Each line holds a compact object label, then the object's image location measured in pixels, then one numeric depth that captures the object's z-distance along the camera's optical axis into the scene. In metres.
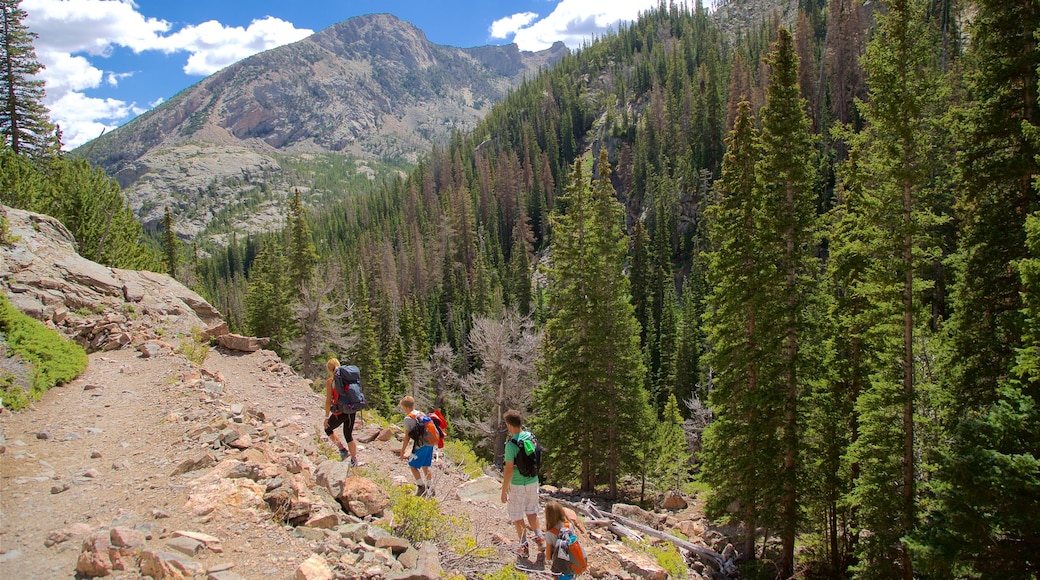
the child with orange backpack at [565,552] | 6.75
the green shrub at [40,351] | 9.71
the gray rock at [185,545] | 5.32
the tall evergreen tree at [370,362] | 35.31
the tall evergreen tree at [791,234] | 14.77
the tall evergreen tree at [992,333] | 9.55
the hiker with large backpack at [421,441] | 9.19
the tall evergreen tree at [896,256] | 11.98
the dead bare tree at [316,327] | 28.75
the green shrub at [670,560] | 10.46
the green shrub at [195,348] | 13.64
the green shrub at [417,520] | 7.16
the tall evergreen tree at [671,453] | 27.48
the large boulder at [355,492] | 7.41
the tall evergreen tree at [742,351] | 15.38
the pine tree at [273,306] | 33.44
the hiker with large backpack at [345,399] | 9.39
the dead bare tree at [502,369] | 26.59
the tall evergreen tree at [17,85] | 29.16
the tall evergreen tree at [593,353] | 21.23
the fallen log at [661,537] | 12.24
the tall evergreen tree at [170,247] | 42.09
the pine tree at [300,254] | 32.94
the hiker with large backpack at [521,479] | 7.71
